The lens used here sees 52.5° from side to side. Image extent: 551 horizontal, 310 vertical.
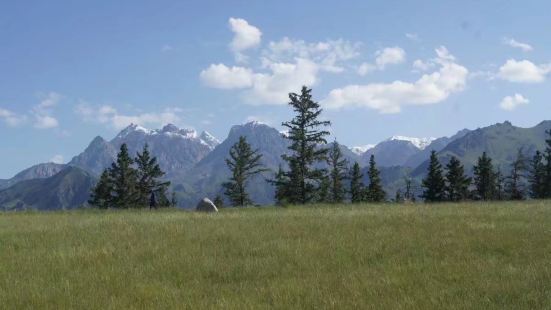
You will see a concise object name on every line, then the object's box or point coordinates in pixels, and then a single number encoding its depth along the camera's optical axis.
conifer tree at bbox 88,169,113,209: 86.88
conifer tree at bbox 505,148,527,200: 99.89
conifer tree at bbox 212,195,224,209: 93.93
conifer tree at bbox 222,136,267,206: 84.62
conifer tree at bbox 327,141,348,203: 90.31
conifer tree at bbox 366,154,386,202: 89.94
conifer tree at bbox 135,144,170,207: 88.00
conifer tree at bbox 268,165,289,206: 64.56
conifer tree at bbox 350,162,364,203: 90.50
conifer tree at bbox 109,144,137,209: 84.31
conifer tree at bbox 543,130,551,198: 83.44
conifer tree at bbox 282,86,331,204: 61.78
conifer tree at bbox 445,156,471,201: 88.50
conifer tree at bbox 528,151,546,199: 87.44
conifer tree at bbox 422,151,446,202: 85.12
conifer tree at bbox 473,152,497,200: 92.50
